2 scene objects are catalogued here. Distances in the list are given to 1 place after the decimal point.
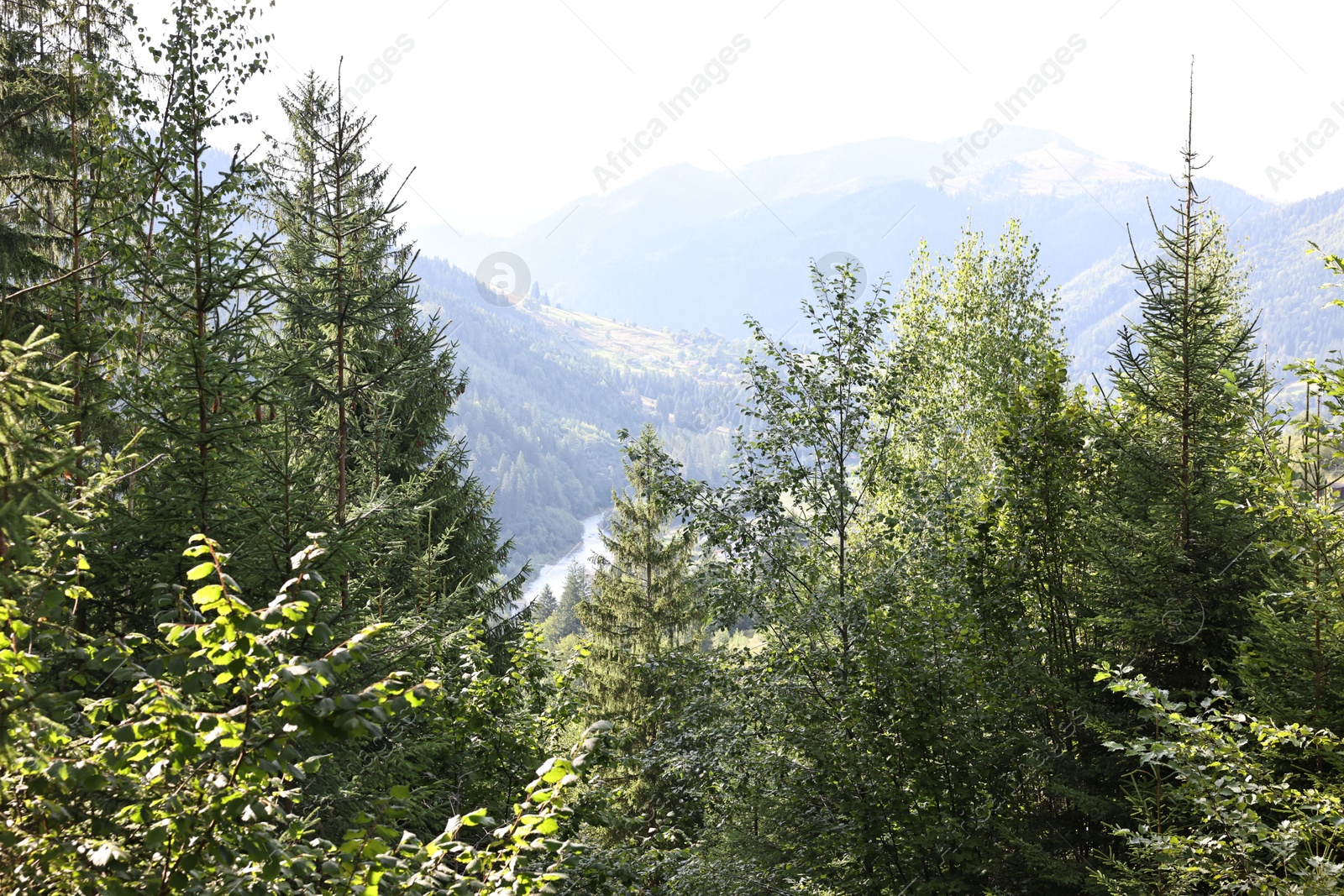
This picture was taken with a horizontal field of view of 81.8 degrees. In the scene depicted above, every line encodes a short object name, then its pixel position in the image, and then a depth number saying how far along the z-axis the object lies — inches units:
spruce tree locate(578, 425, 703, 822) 866.1
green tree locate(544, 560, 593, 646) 3257.9
